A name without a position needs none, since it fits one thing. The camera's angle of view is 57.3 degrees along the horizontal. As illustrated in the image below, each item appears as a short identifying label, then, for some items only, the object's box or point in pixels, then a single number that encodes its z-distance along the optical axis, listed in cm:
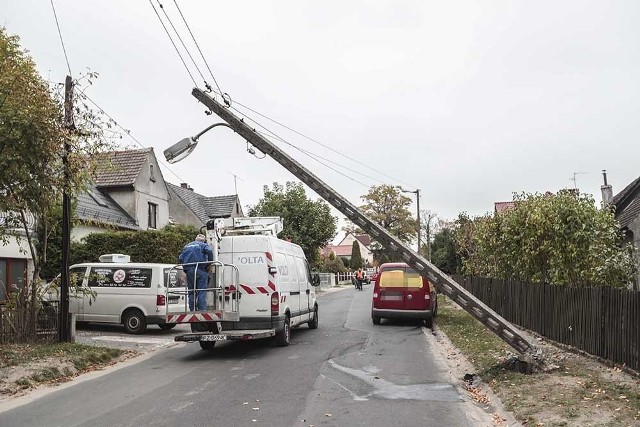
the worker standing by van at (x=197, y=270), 1162
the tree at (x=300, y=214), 3938
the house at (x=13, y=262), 1858
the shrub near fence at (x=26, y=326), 1177
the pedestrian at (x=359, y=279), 4753
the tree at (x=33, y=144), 1055
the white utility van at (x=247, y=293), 1183
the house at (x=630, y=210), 2183
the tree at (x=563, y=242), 1225
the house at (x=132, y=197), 2603
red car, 1708
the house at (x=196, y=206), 3753
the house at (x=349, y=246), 13300
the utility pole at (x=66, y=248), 1229
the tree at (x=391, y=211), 8150
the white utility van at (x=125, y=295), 1605
